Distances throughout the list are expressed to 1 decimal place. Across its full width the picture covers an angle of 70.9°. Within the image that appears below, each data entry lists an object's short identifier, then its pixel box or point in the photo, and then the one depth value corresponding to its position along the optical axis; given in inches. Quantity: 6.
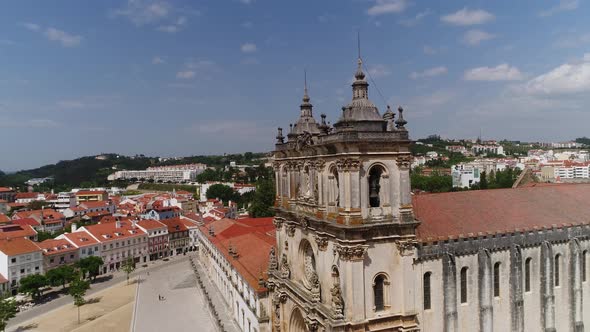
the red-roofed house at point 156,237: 3508.9
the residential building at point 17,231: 3090.6
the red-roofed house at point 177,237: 3718.0
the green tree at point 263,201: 3681.1
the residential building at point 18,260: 2484.0
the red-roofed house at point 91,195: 5879.9
